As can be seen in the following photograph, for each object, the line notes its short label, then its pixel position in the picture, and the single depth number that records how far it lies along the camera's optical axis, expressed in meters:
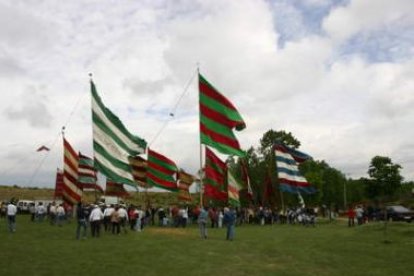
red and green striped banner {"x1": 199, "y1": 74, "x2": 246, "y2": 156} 28.05
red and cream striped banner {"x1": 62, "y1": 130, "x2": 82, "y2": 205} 36.53
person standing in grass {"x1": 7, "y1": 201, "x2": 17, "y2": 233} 28.23
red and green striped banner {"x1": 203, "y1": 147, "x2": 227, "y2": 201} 28.61
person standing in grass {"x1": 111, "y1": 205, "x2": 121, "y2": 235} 28.16
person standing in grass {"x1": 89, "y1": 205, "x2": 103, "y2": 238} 25.84
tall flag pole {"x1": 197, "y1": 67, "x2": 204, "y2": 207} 25.73
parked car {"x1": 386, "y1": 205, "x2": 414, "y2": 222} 44.30
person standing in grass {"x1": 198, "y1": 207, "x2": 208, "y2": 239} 26.44
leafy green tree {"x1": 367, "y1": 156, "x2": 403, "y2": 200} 100.00
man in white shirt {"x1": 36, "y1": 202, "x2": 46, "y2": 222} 41.44
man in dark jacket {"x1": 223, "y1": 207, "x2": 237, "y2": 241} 25.39
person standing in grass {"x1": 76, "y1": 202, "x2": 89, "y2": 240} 24.85
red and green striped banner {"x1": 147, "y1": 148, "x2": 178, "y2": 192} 33.47
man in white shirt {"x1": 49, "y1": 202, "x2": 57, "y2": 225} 36.08
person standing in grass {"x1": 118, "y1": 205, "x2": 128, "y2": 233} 28.48
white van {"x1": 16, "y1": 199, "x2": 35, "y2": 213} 58.53
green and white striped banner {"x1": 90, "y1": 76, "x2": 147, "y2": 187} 26.39
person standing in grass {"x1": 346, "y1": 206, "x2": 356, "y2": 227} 40.28
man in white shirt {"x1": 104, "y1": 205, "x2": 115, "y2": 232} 28.90
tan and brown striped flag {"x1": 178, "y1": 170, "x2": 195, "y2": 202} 41.84
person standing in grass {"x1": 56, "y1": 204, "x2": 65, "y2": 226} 34.81
